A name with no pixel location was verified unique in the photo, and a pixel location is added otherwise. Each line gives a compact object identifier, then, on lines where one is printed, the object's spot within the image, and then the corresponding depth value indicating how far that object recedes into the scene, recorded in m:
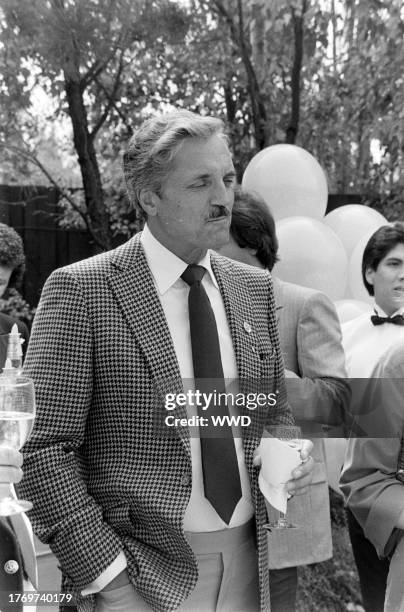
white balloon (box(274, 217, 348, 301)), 3.11
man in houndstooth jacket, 1.43
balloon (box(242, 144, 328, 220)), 3.45
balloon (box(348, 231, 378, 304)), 3.45
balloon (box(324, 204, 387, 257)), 3.73
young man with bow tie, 2.41
